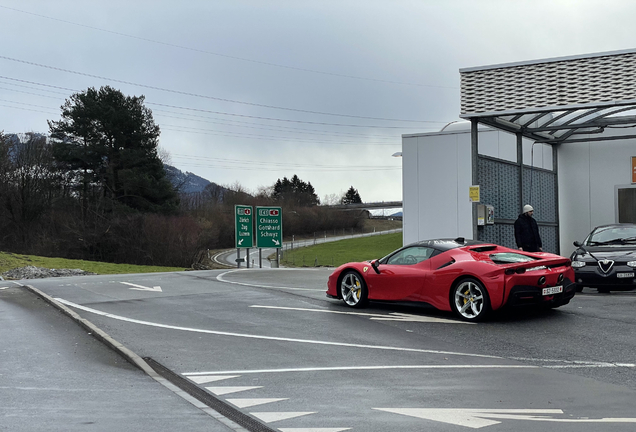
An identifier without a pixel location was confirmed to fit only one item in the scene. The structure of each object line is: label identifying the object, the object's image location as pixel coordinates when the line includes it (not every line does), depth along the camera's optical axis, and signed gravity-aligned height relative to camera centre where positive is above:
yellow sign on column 15.83 +0.71
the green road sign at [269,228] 34.78 -0.08
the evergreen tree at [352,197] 166.48 +6.99
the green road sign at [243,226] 34.12 +0.03
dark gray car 13.91 -0.89
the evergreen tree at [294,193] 126.72 +6.80
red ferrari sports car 10.30 -0.88
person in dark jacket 15.97 -0.27
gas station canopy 14.80 +3.09
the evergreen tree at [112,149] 56.41 +6.71
